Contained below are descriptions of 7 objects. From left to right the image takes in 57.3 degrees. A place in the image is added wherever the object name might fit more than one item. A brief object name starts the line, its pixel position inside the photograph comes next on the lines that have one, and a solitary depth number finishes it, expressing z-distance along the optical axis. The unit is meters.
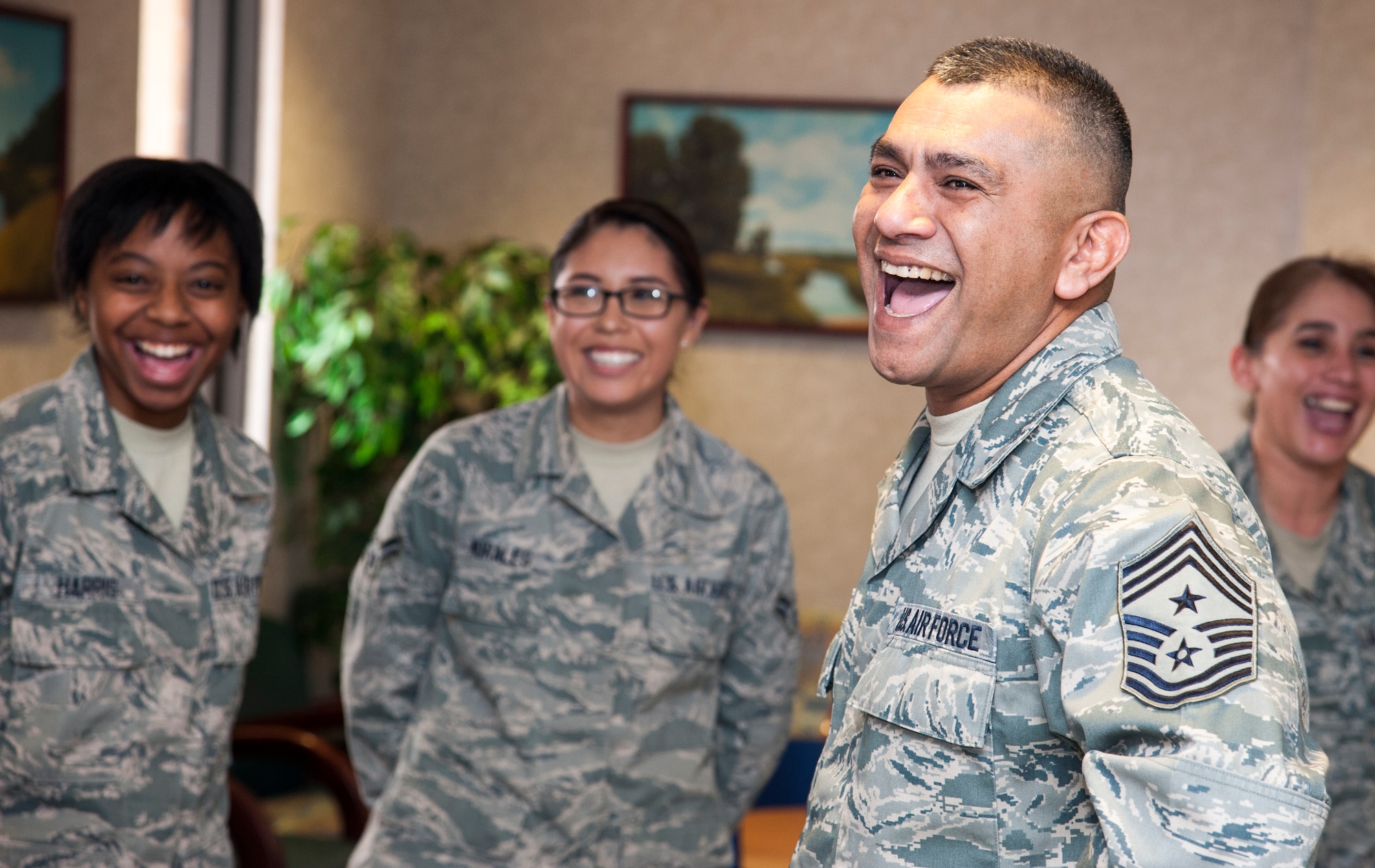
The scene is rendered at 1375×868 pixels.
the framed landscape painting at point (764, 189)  4.97
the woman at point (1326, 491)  2.22
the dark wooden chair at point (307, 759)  3.10
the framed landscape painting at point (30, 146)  2.90
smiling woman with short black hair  1.78
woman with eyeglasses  2.04
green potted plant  4.15
